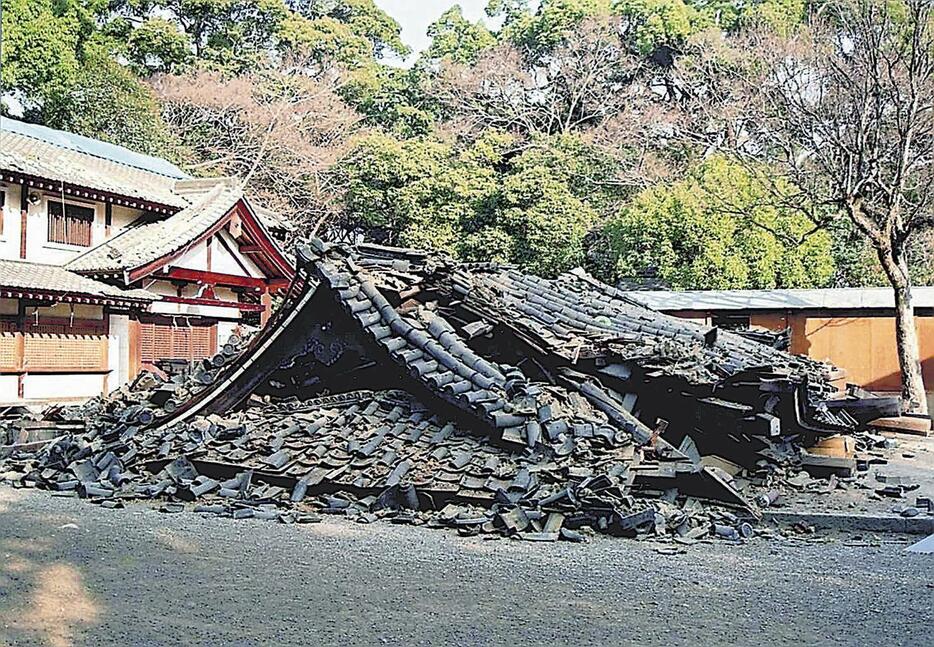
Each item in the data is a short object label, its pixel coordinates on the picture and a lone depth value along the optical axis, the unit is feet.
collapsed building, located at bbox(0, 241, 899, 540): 26.32
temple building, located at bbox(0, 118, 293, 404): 56.70
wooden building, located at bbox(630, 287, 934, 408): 59.67
